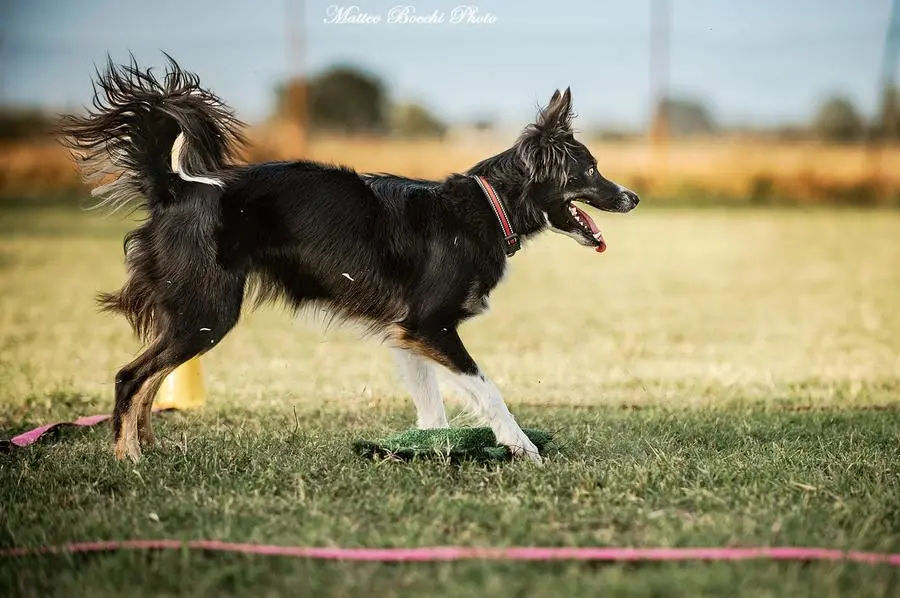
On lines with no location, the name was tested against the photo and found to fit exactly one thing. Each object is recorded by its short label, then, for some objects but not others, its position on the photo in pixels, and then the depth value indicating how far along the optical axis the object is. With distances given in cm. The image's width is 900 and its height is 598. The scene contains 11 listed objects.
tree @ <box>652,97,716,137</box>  2377
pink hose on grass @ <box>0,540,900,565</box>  321
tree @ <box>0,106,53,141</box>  2114
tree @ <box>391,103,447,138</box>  2405
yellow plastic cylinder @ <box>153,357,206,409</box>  596
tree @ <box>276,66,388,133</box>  2316
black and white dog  459
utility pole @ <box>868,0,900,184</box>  2303
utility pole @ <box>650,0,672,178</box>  2283
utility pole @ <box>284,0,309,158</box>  2197
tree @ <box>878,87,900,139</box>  2356
